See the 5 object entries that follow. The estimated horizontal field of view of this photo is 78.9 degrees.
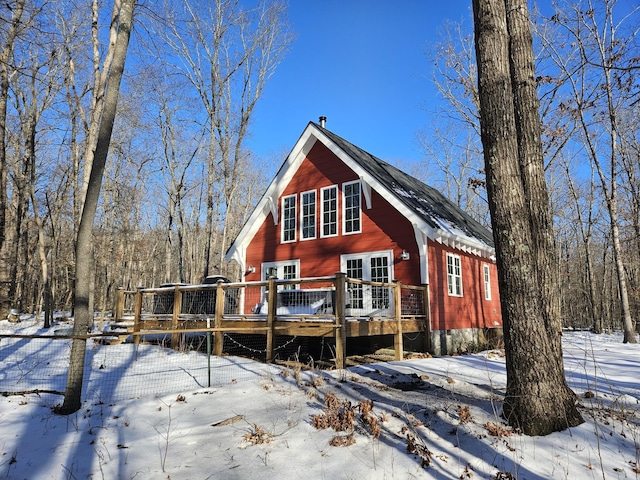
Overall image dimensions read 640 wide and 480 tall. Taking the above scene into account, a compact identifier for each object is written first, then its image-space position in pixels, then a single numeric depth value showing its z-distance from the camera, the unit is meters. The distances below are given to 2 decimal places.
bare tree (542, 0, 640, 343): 15.62
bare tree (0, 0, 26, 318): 10.14
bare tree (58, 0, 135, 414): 5.01
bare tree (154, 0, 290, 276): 20.50
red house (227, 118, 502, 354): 11.55
